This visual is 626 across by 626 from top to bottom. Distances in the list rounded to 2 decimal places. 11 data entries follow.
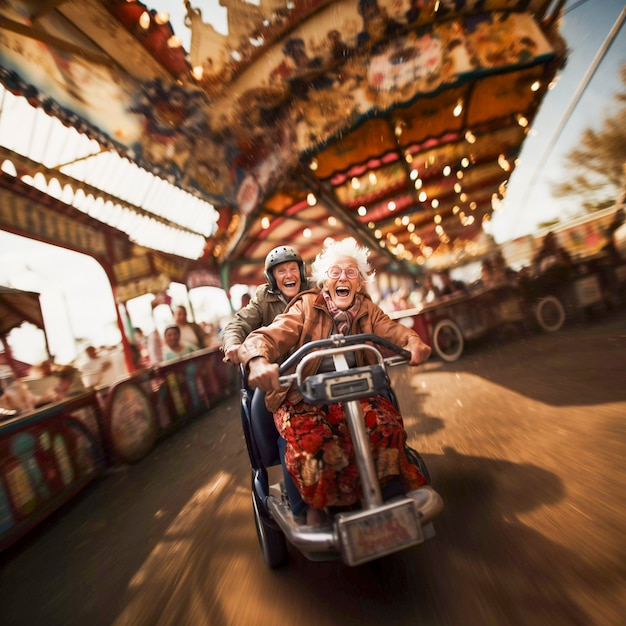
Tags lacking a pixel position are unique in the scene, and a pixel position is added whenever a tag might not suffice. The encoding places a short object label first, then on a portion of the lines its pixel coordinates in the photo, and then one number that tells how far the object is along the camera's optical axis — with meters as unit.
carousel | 3.26
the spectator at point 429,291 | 7.91
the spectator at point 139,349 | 5.66
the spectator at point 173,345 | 6.37
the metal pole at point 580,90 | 3.57
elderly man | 2.39
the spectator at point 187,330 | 7.01
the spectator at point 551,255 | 5.55
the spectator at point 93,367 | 4.24
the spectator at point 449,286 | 7.57
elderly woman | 1.43
